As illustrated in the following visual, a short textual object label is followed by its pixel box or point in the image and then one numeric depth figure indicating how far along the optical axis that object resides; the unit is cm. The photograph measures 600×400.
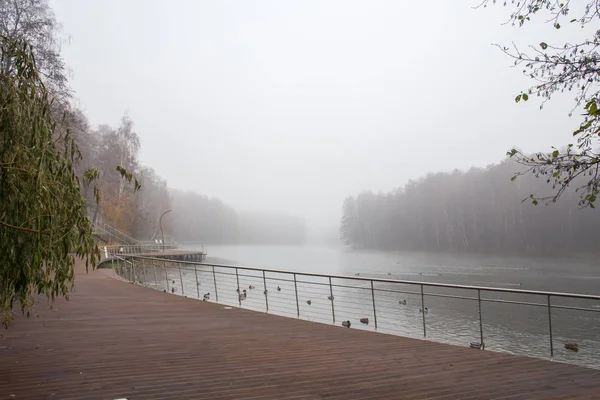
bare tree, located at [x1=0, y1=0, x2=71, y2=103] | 1423
